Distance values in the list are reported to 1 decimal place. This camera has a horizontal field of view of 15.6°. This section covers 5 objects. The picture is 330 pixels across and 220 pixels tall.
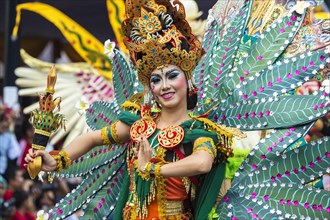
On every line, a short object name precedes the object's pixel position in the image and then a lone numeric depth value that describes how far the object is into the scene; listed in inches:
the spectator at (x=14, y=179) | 447.4
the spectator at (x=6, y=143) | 477.0
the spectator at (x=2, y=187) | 421.4
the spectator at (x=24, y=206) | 403.2
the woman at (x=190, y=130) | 216.8
